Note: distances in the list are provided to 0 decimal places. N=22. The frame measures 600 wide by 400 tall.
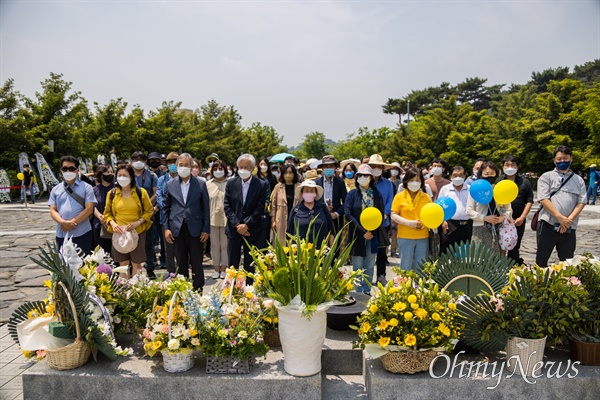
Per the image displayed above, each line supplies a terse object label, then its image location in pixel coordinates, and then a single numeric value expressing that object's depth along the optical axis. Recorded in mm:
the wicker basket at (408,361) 3180
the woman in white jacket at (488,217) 6168
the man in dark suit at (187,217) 6051
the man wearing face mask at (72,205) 5809
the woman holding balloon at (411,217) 5984
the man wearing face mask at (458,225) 6449
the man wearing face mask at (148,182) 7535
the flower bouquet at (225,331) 3309
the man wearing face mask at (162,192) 7258
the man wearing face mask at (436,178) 7871
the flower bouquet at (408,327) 3137
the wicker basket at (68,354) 3320
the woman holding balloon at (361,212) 6379
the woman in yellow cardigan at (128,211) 6082
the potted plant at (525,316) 3229
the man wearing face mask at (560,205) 5816
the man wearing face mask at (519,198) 6461
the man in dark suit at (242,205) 6359
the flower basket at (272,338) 3874
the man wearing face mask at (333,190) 7344
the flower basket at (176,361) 3324
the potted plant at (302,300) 3234
